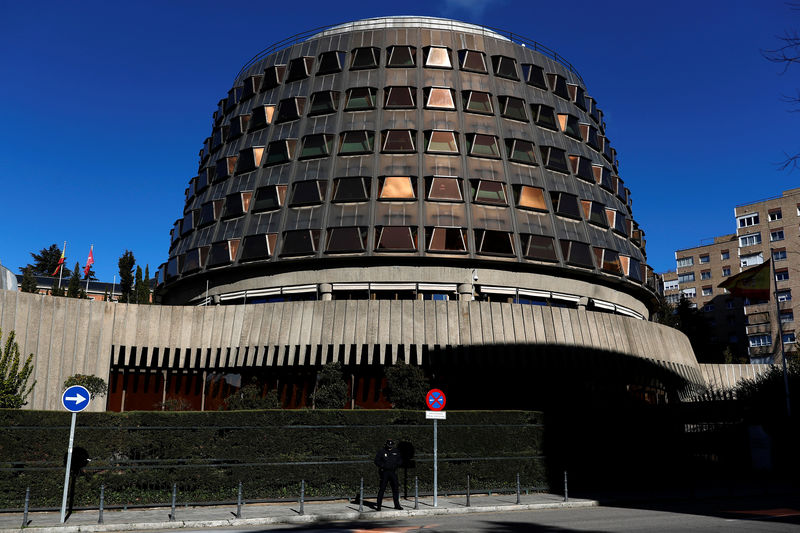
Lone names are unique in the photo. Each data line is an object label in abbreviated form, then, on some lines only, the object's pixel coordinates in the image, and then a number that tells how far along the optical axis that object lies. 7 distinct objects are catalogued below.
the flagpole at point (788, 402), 36.66
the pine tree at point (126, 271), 93.69
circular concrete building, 44.38
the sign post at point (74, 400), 19.00
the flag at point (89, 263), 68.88
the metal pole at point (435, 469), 22.28
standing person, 21.43
